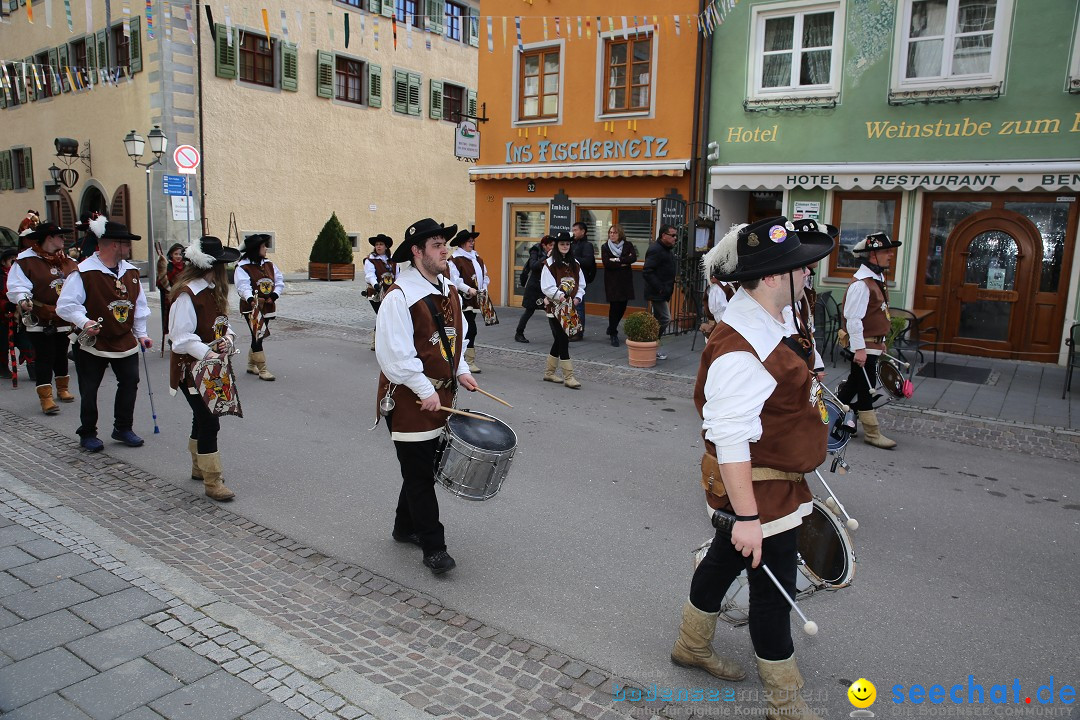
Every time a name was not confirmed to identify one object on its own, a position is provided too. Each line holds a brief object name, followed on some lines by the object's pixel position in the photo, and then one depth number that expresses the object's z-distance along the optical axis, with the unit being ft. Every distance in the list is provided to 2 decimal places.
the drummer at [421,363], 13.80
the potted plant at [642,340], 35.50
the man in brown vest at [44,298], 26.18
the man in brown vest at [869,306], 22.52
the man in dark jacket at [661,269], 41.24
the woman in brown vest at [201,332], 18.01
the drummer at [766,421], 9.34
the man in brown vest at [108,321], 21.26
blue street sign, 54.95
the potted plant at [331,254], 77.82
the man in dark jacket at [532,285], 39.79
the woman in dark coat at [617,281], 42.39
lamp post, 59.72
